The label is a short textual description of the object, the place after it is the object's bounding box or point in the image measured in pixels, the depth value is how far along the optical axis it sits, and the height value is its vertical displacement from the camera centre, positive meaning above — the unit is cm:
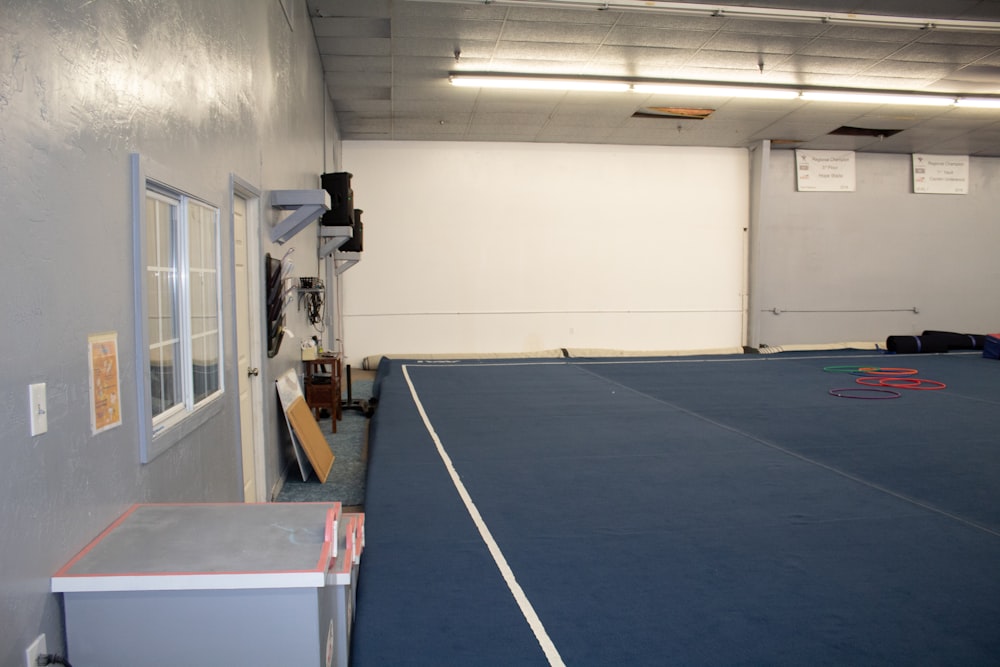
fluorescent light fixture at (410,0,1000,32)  646 +269
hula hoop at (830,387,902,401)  770 -102
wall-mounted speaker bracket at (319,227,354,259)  743 +71
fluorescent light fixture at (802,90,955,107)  932 +266
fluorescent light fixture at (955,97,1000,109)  958 +264
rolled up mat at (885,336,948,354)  1229 -78
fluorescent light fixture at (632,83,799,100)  890 +264
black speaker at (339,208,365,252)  926 +81
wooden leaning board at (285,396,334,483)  521 -101
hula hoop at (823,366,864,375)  987 -96
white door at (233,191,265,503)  433 -34
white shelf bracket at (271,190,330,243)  506 +70
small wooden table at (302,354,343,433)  695 -80
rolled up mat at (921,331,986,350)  1241 -72
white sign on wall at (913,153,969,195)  1320 +231
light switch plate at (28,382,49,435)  167 -24
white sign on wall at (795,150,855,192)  1277 +231
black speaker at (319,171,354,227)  743 +106
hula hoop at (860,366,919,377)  967 -97
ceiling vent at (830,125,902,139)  1155 +273
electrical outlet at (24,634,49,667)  164 -80
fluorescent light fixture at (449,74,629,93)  859 +265
